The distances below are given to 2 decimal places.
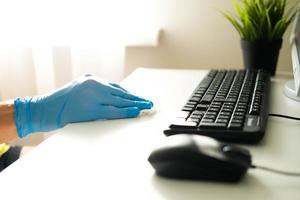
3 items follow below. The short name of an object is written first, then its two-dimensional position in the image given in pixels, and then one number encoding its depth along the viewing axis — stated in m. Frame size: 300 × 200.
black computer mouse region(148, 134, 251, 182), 0.46
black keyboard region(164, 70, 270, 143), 0.58
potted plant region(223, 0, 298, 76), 1.07
